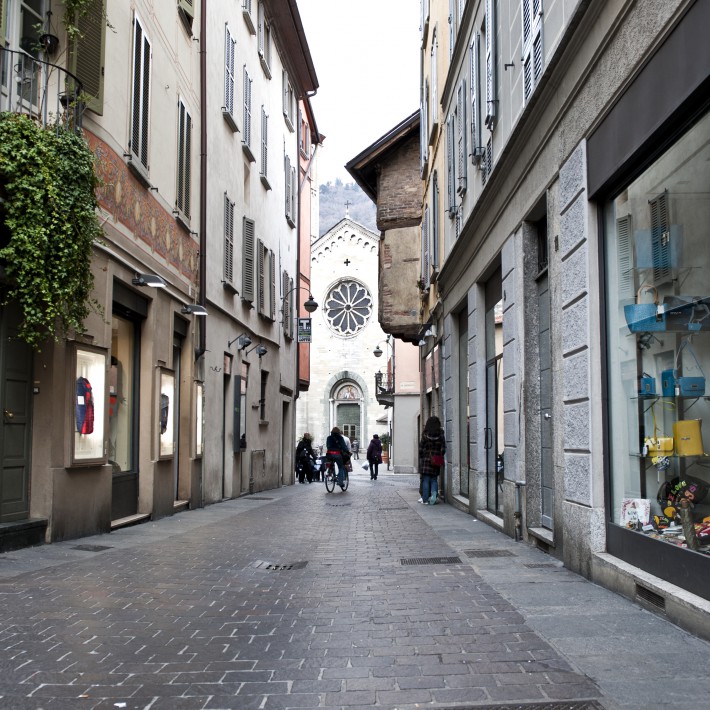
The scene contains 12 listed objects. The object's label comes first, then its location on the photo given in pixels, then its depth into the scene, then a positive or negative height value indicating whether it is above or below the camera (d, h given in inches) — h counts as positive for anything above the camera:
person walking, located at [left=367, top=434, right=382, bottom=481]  1297.6 -25.1
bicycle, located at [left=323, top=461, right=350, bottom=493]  878.4 -37.5
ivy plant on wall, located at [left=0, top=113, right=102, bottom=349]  319.6 +80.2
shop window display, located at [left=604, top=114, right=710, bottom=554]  219.5 +25.7
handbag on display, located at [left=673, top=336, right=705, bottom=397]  222.6 +14.5
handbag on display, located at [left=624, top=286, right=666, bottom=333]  247.6 +35.5
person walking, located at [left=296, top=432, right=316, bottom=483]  1227.9 -28.9
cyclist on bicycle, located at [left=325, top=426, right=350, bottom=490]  872.3 -12.6
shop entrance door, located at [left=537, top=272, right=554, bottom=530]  367.9 +16.0
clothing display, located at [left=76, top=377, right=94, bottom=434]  393.7 +14.7
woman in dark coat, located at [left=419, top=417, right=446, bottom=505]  648.4 -10.2
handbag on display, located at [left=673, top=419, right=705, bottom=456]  223.1 +0.4
